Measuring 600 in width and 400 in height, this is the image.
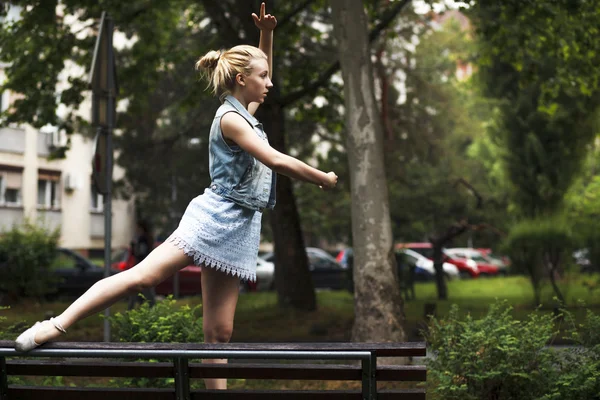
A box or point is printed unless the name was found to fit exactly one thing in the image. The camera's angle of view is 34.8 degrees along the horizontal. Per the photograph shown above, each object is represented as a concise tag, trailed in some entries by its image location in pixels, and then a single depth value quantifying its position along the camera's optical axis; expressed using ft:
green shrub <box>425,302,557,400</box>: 17.98
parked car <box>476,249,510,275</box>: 156.25
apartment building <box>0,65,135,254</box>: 134.51
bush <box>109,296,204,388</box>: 20.85
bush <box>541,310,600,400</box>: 17.12
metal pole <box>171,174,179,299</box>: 108.84
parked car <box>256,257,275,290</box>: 102.17
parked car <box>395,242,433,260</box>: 146.10
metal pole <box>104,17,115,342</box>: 29.15
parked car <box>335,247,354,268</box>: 124.08
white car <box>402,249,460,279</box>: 130.83
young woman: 12.47
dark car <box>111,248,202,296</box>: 89.35
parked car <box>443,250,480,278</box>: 150.00
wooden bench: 11.95
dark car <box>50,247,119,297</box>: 82.12
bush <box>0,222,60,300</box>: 71.05
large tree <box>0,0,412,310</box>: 53.26
